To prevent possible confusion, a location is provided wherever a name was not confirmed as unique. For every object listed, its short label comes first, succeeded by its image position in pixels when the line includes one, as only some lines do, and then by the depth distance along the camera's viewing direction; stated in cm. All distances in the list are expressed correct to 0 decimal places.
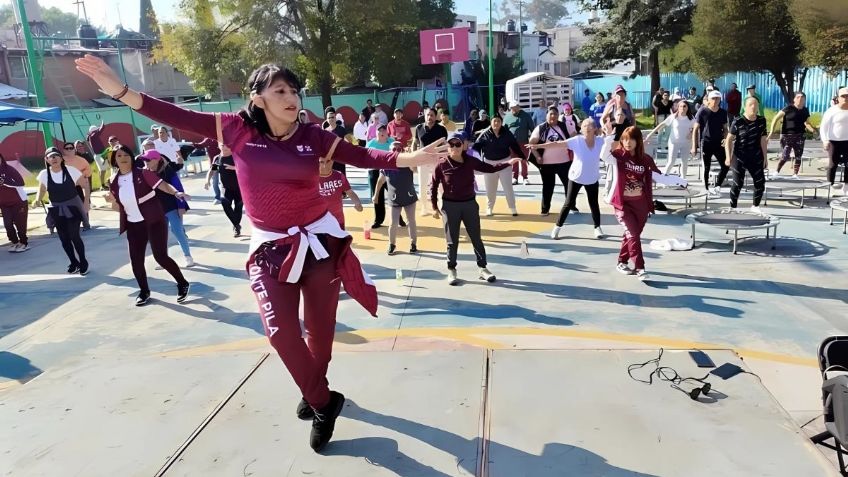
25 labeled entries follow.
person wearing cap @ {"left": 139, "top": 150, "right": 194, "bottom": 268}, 821
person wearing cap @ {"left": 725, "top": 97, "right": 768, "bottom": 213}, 976
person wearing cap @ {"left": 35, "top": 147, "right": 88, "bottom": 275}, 887
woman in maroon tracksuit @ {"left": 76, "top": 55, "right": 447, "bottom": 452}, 350
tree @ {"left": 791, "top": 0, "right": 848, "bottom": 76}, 1756
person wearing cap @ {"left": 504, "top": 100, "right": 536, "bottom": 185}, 1262
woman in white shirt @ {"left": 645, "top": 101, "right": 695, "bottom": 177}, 1242
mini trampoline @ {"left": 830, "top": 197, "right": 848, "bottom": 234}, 866
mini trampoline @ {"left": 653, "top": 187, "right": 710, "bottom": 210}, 1038
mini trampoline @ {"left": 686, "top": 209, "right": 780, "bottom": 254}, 808
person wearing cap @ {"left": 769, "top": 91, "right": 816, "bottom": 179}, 1362
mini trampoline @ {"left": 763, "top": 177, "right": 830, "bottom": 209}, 1059
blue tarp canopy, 1359
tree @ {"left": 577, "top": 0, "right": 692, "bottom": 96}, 3111
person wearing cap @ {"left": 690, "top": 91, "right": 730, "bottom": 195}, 1156
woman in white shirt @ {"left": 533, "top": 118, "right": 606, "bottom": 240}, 919
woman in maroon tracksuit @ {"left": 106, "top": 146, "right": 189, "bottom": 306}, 718
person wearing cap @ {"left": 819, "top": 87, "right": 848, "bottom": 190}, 1109
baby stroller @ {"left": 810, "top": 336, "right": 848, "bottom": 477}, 329
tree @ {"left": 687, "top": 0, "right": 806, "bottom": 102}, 2238
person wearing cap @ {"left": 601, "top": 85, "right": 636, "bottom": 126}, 1168
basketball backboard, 2845
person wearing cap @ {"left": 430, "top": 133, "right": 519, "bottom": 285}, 730
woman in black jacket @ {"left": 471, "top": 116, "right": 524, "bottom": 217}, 1028
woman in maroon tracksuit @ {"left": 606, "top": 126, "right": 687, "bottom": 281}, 715
